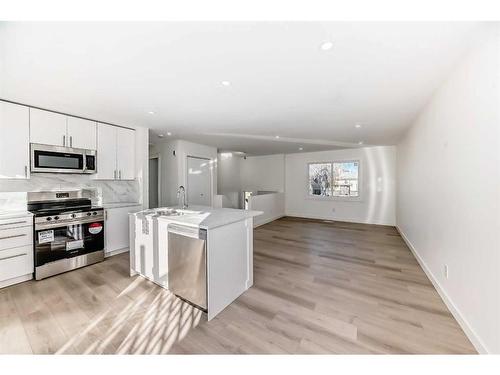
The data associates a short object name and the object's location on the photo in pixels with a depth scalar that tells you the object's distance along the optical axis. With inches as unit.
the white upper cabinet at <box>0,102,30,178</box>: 94.1
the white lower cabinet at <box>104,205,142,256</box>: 126.4
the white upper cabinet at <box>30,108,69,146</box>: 102.6
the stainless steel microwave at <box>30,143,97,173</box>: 103.2
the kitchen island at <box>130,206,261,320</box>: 72.8
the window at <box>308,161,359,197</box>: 244.5
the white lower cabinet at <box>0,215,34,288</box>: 91.0
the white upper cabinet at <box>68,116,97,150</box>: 115.1
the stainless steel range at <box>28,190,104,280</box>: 99.9
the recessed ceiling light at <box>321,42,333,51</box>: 54.8
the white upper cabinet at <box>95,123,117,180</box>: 127.3
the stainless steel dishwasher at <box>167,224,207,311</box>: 72.8
